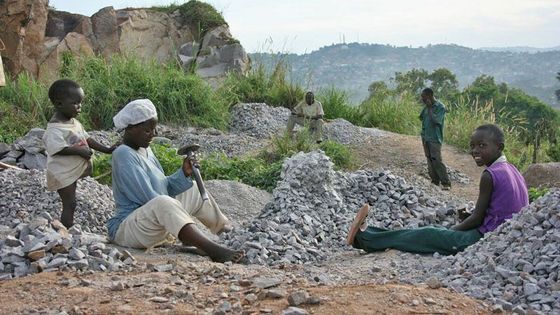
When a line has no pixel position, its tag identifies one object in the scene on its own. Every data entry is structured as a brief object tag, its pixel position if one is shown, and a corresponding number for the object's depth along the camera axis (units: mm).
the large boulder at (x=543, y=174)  8531
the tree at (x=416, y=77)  25547
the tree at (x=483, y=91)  23953
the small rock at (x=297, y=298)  3092
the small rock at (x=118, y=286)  3346
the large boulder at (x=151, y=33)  15977
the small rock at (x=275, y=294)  3213
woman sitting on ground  4305
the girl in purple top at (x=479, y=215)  4586
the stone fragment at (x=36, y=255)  3855
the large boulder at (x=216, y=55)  15961
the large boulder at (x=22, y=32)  12758
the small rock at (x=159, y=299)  3160
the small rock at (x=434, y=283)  3580
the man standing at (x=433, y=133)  8477
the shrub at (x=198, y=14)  17000
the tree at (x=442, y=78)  30453
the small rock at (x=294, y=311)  2973
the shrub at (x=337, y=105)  13755
